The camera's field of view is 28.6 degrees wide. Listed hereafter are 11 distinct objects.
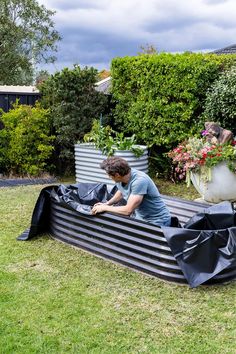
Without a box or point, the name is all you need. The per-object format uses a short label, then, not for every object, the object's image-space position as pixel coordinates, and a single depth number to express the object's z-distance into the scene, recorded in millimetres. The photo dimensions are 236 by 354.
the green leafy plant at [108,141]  7387
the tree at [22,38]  16328
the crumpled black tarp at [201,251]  3572
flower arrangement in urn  6148
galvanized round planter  7352
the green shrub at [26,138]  8461
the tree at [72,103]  8375
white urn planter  6234
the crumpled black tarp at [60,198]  4984
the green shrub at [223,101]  6891
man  4039
